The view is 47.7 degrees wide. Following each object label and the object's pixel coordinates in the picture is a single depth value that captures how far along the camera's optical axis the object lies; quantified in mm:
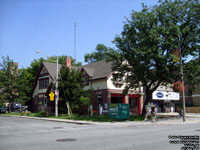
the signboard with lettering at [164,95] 42359
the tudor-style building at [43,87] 40450
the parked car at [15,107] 47456
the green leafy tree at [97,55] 80938
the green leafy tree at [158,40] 24828
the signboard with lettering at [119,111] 24600
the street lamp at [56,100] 27594
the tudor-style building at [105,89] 33531
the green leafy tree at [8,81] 40719
